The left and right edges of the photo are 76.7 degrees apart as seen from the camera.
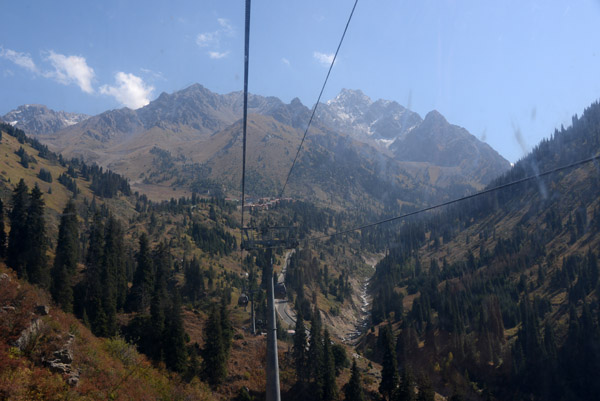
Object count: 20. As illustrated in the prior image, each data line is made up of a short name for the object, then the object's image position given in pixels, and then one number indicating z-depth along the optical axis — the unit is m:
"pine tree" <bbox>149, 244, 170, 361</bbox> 40.94
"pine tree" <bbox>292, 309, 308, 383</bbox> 55.31
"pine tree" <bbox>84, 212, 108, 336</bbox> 41.45
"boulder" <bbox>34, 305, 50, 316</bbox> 24.35
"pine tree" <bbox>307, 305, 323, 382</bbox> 53.22
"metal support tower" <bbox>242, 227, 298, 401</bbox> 20.39
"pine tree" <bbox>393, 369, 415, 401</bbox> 50.42
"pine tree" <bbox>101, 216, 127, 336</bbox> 44.09
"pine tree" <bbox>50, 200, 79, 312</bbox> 42.03
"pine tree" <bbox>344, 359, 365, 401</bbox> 48.31
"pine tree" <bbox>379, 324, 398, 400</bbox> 55.28
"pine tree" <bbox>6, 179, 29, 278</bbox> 47.09
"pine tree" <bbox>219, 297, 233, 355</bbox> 47.38
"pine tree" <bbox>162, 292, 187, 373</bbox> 39.72
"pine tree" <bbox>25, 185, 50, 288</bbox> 44.94
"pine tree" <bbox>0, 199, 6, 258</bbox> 48.32
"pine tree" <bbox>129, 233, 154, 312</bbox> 56.09
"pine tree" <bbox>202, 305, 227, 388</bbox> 42.47
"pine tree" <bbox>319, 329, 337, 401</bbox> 49.53
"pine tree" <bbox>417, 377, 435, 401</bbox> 51.44
